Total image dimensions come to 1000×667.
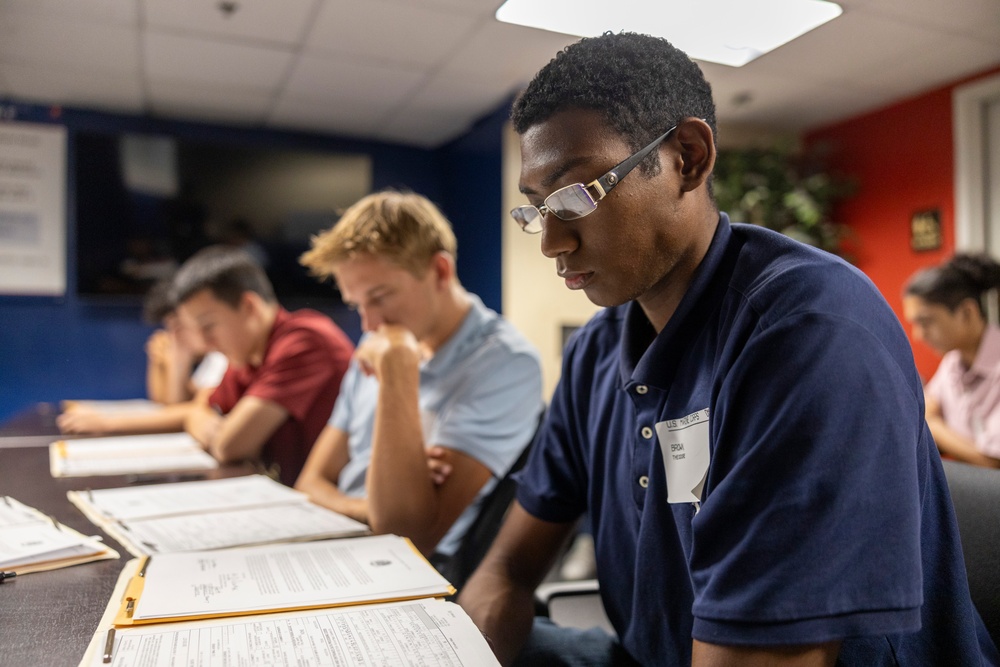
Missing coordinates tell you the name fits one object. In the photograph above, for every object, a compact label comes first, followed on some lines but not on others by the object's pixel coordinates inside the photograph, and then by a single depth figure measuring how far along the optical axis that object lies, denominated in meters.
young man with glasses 0.54
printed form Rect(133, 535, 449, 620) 0.74
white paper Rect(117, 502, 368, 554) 0.99
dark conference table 0.64
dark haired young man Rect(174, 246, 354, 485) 1.89
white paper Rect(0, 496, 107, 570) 0.89
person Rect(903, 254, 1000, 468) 2.28
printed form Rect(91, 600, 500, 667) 0.62
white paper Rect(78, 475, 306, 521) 1.19
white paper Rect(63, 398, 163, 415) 2.87
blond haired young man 1.25
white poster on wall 3.53
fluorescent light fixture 0.76
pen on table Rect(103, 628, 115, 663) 0.61
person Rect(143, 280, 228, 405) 3.26
